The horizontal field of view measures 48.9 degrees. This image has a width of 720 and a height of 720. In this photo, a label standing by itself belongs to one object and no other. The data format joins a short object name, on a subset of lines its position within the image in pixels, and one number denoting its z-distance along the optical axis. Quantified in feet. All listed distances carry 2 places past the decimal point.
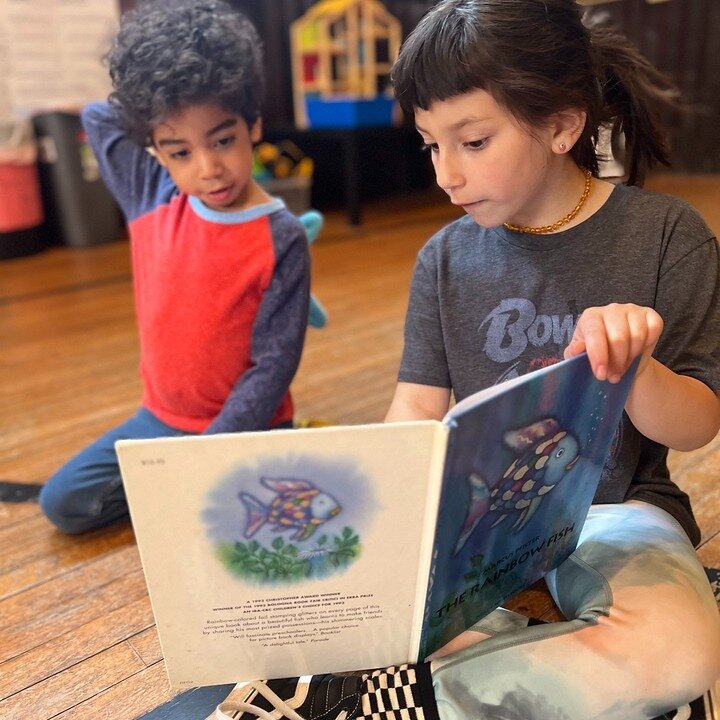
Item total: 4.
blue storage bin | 11.22
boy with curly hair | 3.42
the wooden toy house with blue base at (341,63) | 11.39
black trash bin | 10.27
